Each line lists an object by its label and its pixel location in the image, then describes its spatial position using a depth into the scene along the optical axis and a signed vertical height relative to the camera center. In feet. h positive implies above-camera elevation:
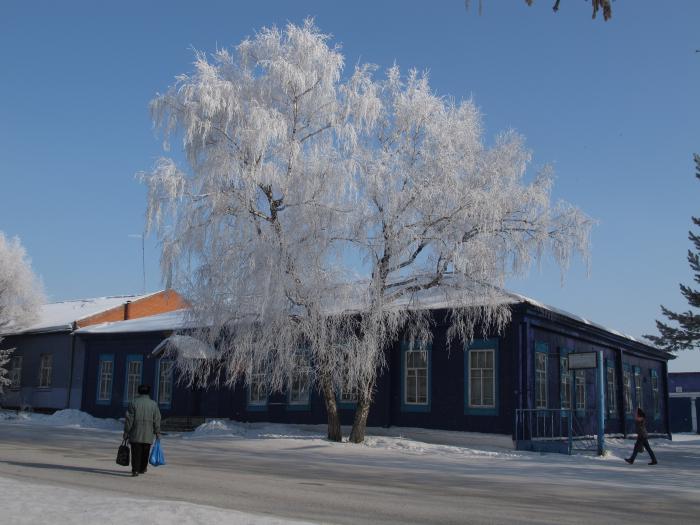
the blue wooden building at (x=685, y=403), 157.28 -1.80
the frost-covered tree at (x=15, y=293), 120.26 +13.51
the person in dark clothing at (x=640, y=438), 63.21 -3.69
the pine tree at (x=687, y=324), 132.36 +12.26
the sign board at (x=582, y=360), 68.13 +2.78
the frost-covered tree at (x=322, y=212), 65.82 +14.99
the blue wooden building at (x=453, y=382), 74.54 +0.58
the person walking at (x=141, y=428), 40.01 -2.46
